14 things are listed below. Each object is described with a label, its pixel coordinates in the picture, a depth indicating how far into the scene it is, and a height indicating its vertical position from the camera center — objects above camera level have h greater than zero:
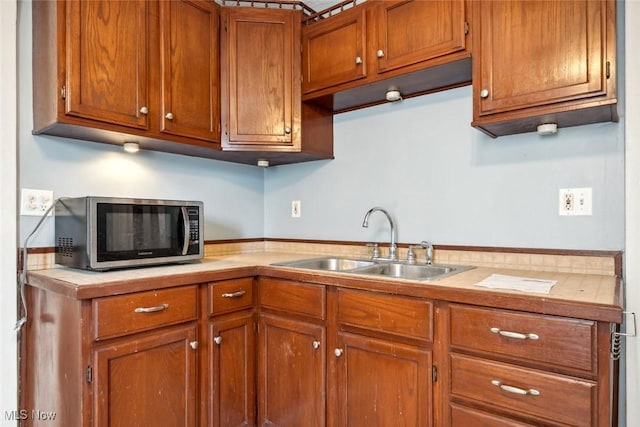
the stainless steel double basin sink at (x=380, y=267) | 1.77 -0.28
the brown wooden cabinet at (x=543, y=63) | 1.26 +0.54
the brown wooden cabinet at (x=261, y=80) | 2.02 +0.72
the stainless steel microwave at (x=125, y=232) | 1.47 -0.08
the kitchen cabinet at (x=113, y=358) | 1.27 -0.54
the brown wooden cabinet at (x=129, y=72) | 1.47 +0.63
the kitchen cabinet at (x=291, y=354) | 1.60 -0.64
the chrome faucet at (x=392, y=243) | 1.98 -0.16
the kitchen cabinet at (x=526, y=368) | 1.03 -0.47
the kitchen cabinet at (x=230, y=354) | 1.61 -0.64
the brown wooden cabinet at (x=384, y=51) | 1.59 +0.75
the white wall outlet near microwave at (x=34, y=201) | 1.58 +0.06
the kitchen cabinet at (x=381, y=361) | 1.33 -0.57
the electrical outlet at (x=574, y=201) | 1.53 +0.04
